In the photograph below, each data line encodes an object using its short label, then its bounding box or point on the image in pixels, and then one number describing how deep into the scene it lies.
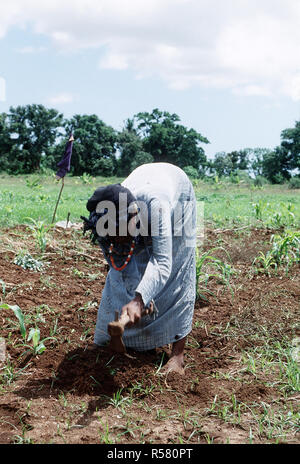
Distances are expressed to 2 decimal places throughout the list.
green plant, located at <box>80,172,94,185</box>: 20.24
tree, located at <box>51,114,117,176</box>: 31.36
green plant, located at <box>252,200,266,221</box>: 7.09
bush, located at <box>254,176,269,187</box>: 22.02
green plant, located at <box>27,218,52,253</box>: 4.76
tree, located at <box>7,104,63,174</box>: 33.41
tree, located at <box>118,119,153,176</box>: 31.08
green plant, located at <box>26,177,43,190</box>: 15.32
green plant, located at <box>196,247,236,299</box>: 3.65
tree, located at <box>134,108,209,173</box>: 34.41
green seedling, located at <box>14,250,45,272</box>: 4.32
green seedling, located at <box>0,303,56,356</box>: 2.56
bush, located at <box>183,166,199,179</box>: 28.39
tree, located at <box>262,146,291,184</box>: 34.38
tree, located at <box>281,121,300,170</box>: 34.34
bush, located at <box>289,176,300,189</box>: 22.06
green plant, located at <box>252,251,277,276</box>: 4.44
